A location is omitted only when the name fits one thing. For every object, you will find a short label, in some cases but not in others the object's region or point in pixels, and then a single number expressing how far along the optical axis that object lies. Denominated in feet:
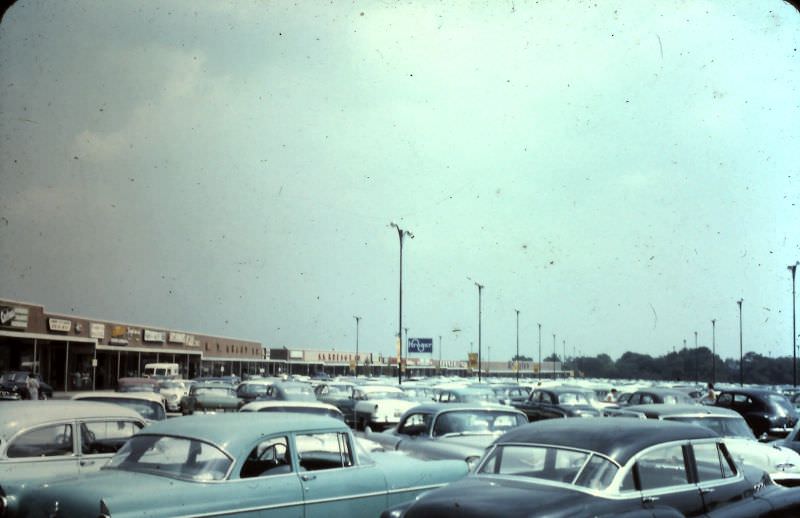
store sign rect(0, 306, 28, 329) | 143.28
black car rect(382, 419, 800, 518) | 18.86
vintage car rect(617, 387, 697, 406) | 71.20
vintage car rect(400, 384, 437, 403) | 90.05
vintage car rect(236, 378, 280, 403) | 97.81
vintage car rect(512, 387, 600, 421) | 69.21
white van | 184.62
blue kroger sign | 173.17
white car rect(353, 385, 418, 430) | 72.59
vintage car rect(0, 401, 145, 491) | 26.81
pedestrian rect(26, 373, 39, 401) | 94.48
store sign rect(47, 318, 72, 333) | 160.70
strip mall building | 154.51
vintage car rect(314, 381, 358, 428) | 83.50
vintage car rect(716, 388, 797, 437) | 70.44
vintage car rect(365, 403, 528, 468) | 37.81
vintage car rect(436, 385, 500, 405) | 66.39
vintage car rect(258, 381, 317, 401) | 82.47
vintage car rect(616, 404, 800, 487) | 38.24
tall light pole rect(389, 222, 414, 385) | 151.62
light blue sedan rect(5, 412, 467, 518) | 20.10
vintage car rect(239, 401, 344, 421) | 47.05
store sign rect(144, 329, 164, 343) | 226.58
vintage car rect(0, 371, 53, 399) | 105.21
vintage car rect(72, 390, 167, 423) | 44.75
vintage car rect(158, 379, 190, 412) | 114.01
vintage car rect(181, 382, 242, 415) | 84.48
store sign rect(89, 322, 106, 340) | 185.88
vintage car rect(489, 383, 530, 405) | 108.21
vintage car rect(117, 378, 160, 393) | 108.91
